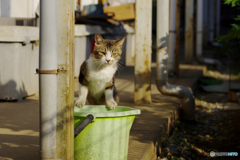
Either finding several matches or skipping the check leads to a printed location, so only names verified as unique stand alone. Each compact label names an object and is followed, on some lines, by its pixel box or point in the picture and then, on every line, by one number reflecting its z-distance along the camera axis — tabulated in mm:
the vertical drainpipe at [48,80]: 2080
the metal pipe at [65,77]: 2172
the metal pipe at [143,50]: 5141
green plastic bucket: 2447
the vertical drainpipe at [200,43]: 11266
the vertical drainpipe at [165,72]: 5238
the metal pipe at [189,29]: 10133
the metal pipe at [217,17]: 19291
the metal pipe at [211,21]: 17172
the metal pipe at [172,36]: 7379
